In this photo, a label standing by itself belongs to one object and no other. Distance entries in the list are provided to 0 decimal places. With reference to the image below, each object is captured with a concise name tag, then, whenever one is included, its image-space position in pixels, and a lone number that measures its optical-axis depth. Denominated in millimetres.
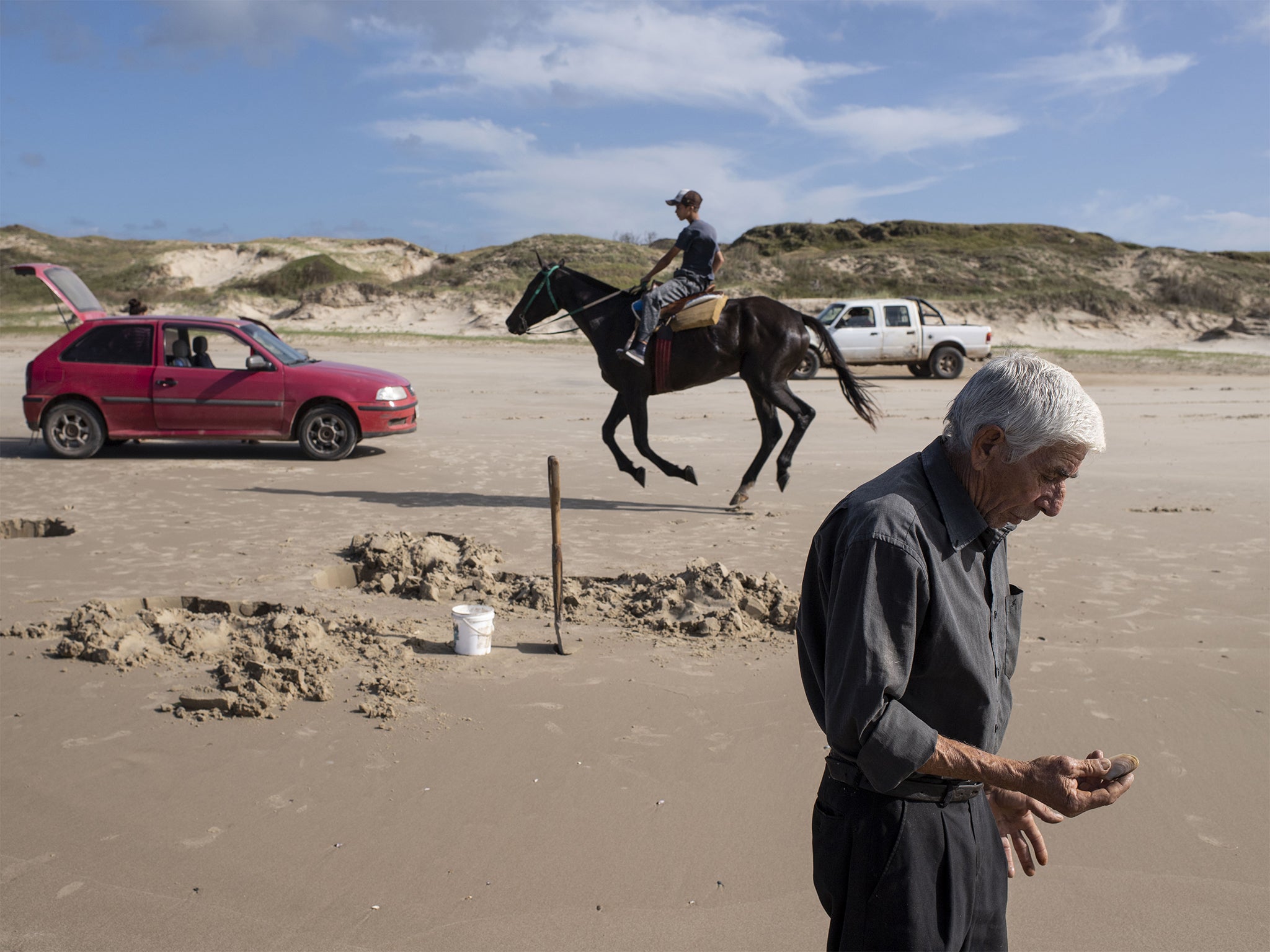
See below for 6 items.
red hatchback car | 12648
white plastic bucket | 5855
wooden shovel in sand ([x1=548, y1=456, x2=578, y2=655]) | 5941
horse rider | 10609
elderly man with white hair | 2037
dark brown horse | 10672
